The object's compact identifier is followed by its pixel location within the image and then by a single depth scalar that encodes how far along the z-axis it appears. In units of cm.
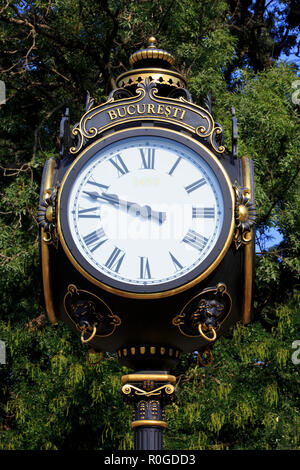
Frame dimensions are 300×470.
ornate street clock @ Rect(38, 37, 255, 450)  352
